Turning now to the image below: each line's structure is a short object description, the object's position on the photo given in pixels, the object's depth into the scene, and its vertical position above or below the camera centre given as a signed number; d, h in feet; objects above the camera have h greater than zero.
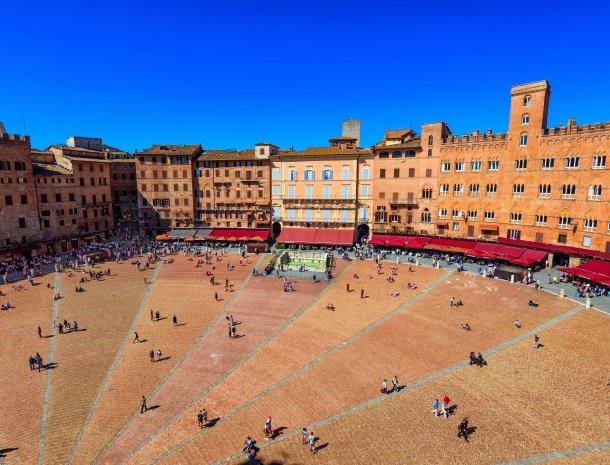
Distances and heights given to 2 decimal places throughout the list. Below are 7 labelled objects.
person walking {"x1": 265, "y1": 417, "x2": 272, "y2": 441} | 64.49 -40.61
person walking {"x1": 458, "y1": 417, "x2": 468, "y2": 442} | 62.89 -39.53
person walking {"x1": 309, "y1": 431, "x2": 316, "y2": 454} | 60.95 -40.57
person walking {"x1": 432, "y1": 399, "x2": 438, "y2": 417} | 68.97 -39.72
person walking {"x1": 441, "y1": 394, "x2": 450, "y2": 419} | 68.53 -39.27
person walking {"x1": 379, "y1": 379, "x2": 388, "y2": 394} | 75.78 -39.18
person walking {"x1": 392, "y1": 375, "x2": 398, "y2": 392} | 77.00 -39.08
